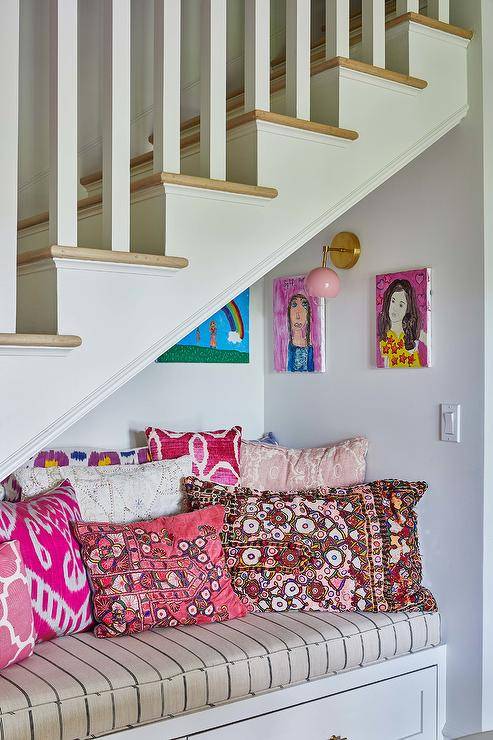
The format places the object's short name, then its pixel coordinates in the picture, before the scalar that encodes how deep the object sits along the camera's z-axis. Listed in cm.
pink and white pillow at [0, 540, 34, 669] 198
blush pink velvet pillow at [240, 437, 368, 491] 282
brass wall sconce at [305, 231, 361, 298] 276
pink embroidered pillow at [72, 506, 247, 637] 226
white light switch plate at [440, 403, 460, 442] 253
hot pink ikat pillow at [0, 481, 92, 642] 218
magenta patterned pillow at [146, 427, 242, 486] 284
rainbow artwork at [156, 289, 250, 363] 316
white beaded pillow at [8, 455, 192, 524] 252
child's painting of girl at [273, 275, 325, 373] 307
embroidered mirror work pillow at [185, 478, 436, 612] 249
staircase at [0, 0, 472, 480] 158
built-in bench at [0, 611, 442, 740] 189
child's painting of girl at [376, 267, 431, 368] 262
